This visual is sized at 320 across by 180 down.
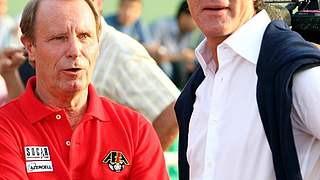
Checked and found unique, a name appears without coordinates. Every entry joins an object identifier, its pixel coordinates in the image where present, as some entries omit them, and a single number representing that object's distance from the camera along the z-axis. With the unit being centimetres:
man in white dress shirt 314
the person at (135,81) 511
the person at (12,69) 548
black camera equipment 350
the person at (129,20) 997
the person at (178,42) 1084
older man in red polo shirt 349
